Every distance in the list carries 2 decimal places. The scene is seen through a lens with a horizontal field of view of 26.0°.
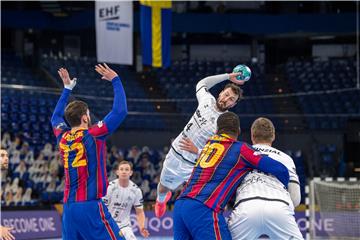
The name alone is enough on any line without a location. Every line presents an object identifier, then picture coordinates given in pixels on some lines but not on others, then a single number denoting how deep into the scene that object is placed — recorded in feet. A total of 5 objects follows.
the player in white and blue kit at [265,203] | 25.44
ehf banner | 73.67
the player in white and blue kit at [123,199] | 40.86
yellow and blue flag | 73.72
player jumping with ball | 34.06
